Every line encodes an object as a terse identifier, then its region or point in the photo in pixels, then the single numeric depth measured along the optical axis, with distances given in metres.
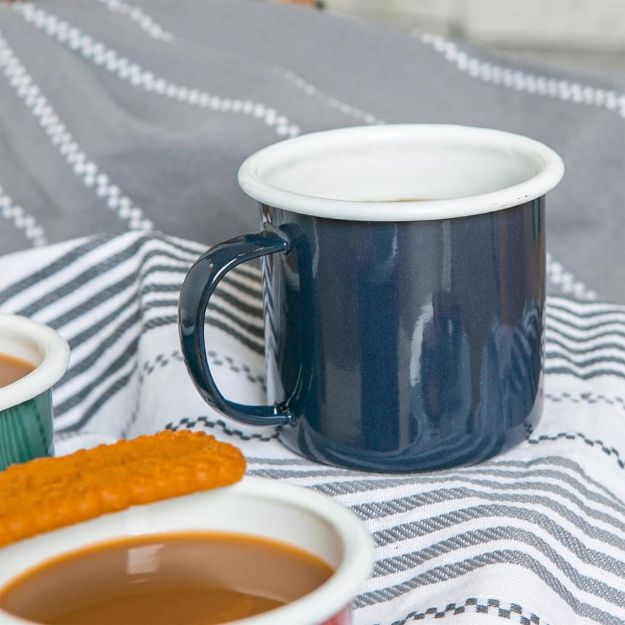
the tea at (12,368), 0.61
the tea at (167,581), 0.52
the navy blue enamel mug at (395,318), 0.60
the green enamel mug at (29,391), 0.59
